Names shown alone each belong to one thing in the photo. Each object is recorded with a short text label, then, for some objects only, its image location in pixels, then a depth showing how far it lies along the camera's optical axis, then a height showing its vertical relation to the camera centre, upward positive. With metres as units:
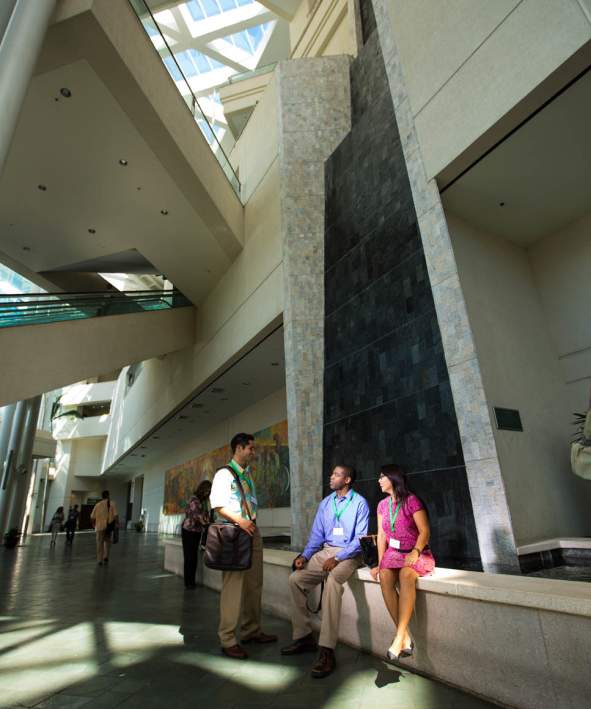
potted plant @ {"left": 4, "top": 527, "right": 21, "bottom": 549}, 17.03 -0.37
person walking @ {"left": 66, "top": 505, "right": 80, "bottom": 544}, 18.65 -0.08
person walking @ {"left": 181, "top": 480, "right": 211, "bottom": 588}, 6.47 -0.21
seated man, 3.18 -0.32
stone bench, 2.11 -0.70
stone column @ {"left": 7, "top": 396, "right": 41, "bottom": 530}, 18.64 +2.66
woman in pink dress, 2.77 -0.27
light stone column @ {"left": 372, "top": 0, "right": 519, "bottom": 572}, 3.77 +1.24
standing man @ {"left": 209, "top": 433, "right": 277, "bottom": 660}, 3.21 -0.41
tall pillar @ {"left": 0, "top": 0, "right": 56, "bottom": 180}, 5.36 +5.72
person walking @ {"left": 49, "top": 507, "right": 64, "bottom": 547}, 16.41 +0.03
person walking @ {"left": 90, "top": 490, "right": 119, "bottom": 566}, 9.73 -0.05
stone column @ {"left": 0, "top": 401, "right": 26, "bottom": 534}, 18.33 +2.69
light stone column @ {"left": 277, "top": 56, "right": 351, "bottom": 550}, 6.27 +4.42
